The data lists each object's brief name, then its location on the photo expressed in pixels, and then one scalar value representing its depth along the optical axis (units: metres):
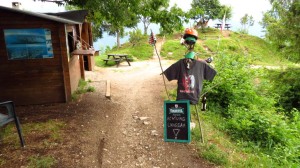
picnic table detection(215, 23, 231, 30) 31.38
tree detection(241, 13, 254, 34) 36.35
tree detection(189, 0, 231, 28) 29.37
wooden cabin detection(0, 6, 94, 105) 7.06
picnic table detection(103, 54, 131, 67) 16.98
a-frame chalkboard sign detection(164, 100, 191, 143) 4.77
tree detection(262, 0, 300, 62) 11.59
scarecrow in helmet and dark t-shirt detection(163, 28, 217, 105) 4.52
